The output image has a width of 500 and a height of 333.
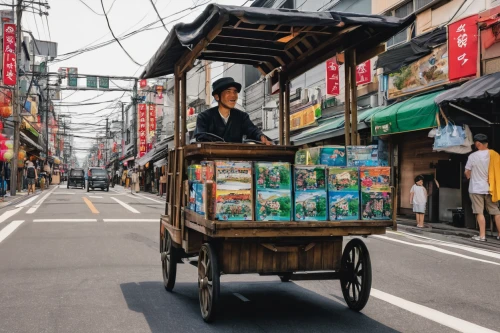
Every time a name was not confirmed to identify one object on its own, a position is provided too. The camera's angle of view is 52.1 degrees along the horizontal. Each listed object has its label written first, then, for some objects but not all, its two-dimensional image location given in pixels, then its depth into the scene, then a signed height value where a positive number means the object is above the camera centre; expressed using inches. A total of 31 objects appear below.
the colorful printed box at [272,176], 177.9 +1.0
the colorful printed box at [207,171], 175.0 +3.0
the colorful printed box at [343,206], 182.1 -9.6
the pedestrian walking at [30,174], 1201.7 +11.5
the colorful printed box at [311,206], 179.0 -9.5
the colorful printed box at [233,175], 173.0 +1.3
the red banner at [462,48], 522.6 +137.1
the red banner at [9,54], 1059.3 +260.5
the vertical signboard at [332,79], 810.2 +158.9
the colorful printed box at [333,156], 192.3 +8.7
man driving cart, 229.6 +27.0
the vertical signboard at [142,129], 1989.4 +198.2
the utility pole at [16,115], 1079.7 +136.0
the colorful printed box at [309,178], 180.9 +0.4
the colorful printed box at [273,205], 175.8 -9.1
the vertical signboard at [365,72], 754.2 +158.2
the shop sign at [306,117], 888.9 +114.3
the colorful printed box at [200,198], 182.3 -7.1
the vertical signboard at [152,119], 1899.6 +224.0
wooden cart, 178.5 +11.3
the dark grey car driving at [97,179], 1642.5 -0.3
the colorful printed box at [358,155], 194.2 +9.2
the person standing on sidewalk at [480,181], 410.6 -1.6
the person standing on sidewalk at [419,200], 538.6 -22.1
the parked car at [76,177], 1925.4 +7.1
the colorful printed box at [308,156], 194.1 +9.2
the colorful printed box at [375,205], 185.0 -9.4
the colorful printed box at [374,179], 185.8 +0.0
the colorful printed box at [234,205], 170.9 -8.8
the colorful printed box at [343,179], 183.5 +0.0
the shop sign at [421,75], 577.0 +126.6
